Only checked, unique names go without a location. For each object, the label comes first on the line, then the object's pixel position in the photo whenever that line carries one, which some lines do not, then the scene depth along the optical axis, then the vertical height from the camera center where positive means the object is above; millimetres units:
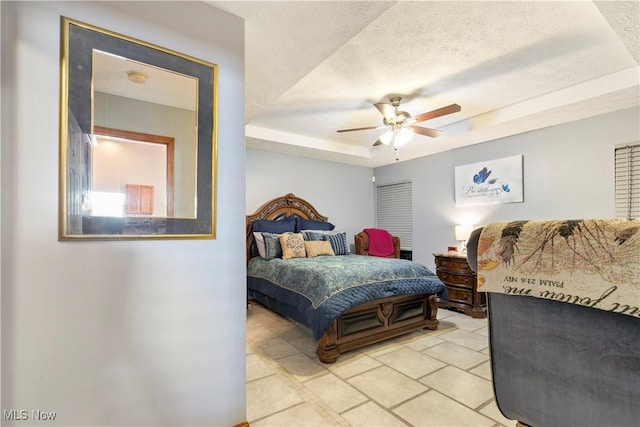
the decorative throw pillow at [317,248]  4121 -464
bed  2572 -807
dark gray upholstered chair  891 -508
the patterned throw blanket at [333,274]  2707 -607
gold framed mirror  1265 +376
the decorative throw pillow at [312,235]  4445 -297
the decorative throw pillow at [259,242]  4168 -380
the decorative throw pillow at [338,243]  4527 -431
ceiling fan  3027 +1023
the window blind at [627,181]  3043 +355
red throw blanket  5180 -510
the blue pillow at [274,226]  4500 -157
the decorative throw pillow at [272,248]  4051 -449
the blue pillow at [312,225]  4934 -159
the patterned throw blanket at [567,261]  833 -153
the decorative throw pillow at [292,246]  3963 -418
